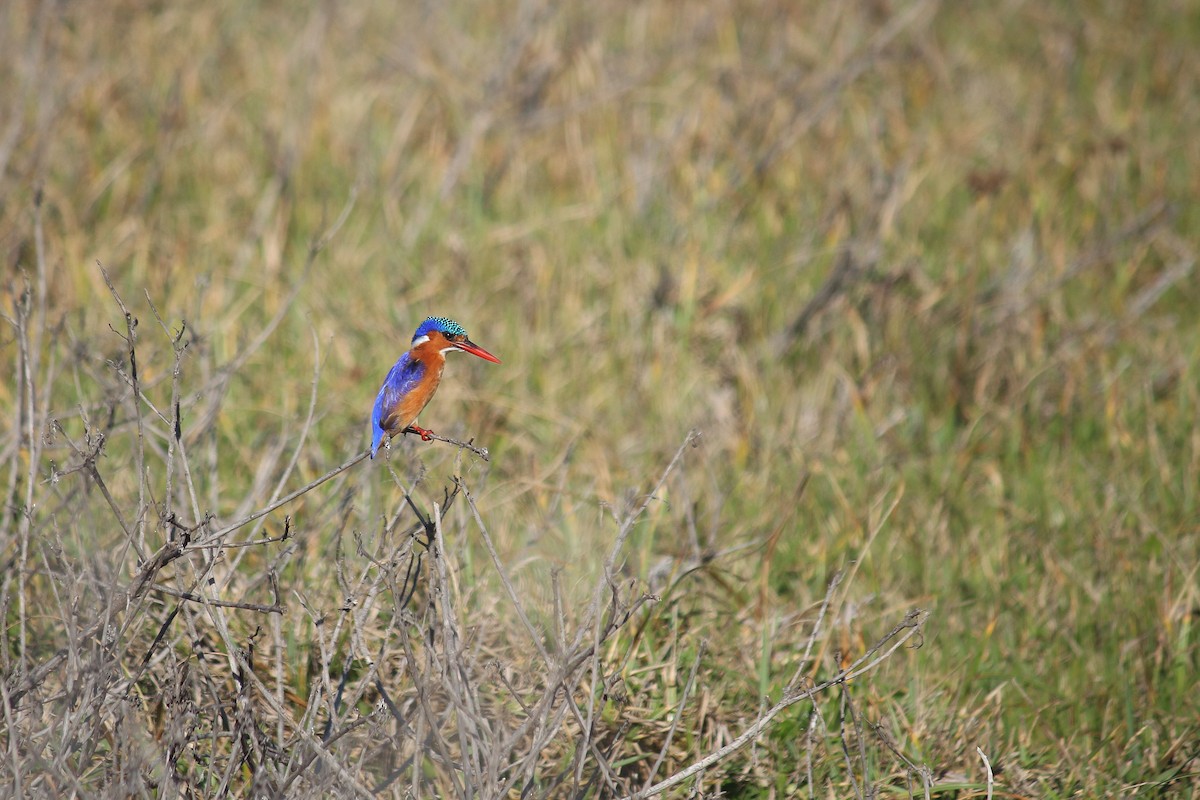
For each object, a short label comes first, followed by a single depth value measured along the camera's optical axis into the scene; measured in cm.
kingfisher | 1138
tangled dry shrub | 1137
